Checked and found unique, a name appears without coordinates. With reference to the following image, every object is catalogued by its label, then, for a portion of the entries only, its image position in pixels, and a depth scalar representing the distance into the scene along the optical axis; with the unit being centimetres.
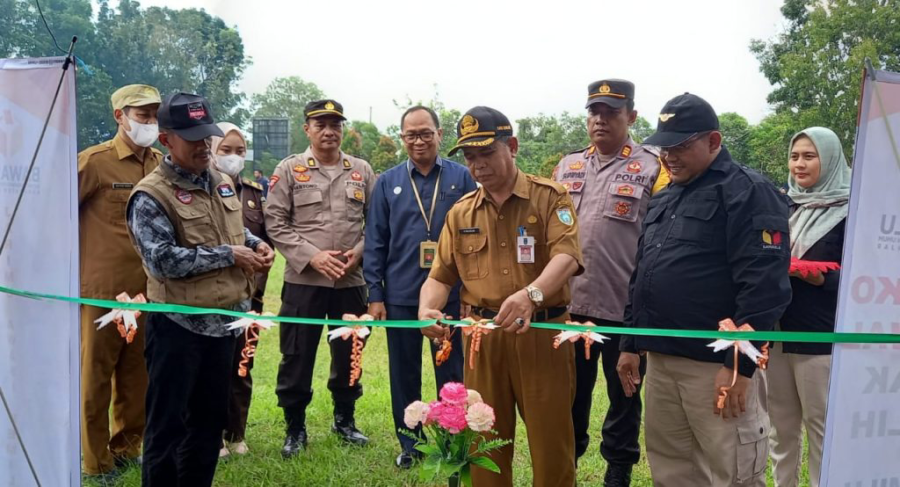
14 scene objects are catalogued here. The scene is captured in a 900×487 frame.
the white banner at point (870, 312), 235
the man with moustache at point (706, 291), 286
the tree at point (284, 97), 7075
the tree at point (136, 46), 3994
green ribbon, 239
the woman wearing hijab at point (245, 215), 487
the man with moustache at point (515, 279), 325
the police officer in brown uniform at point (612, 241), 405
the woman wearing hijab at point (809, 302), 362
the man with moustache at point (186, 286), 328
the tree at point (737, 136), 4043
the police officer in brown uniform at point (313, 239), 471
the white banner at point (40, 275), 303
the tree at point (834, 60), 2681
